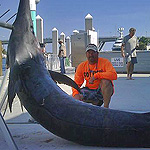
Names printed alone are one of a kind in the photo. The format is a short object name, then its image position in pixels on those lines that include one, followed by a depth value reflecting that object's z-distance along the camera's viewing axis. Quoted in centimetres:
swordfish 196
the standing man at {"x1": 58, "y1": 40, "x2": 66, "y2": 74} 1166
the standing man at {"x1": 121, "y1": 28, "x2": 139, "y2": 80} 859
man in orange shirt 357
